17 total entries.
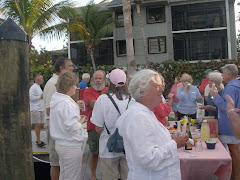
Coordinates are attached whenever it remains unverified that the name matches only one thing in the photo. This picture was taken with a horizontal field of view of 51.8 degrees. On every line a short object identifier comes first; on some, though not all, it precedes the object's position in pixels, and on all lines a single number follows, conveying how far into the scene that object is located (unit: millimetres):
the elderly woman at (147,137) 1915
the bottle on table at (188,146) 3406
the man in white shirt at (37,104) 6680
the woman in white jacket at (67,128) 2990
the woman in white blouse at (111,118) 3141
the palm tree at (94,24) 20719
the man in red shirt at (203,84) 7757
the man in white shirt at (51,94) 3656
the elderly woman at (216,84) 4523
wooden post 2350
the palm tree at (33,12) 12727
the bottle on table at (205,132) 3791
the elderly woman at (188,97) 5953
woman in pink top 7852
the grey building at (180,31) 22078
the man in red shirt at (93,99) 4117
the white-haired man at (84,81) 8344
